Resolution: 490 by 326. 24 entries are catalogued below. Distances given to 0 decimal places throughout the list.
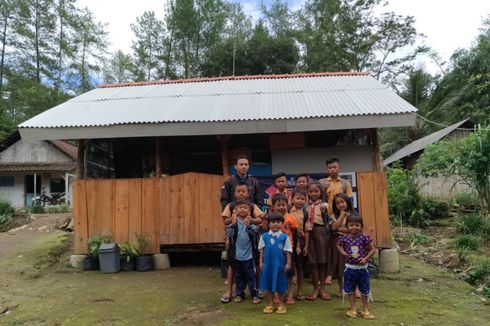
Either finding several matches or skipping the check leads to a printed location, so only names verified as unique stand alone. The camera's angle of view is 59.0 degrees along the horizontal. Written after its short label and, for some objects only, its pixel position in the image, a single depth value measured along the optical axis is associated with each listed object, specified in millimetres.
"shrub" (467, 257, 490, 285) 6525
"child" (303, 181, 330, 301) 5070
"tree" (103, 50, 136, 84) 35594
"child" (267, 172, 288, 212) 5168
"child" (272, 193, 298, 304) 4812
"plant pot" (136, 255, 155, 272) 7137
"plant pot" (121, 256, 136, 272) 7164
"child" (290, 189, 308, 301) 5051
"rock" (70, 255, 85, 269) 7353
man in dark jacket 5216
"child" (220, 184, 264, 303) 4926
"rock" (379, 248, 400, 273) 6680
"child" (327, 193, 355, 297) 4945
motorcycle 23155
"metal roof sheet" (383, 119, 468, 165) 19833
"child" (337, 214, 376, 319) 4477
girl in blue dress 4633
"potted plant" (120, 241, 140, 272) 7078
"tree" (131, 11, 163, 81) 31344
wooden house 6555
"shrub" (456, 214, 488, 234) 9470
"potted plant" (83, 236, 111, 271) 7053
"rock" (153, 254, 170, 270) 7221
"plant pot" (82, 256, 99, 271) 7234
